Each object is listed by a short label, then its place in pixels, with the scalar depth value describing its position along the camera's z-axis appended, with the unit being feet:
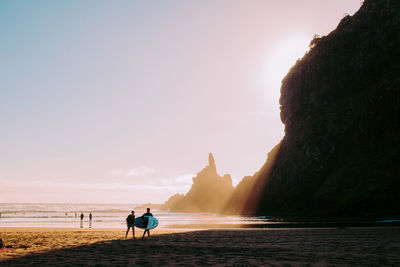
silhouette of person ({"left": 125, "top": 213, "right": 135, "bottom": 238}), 89.81
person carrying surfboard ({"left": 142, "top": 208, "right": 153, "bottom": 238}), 90.05
